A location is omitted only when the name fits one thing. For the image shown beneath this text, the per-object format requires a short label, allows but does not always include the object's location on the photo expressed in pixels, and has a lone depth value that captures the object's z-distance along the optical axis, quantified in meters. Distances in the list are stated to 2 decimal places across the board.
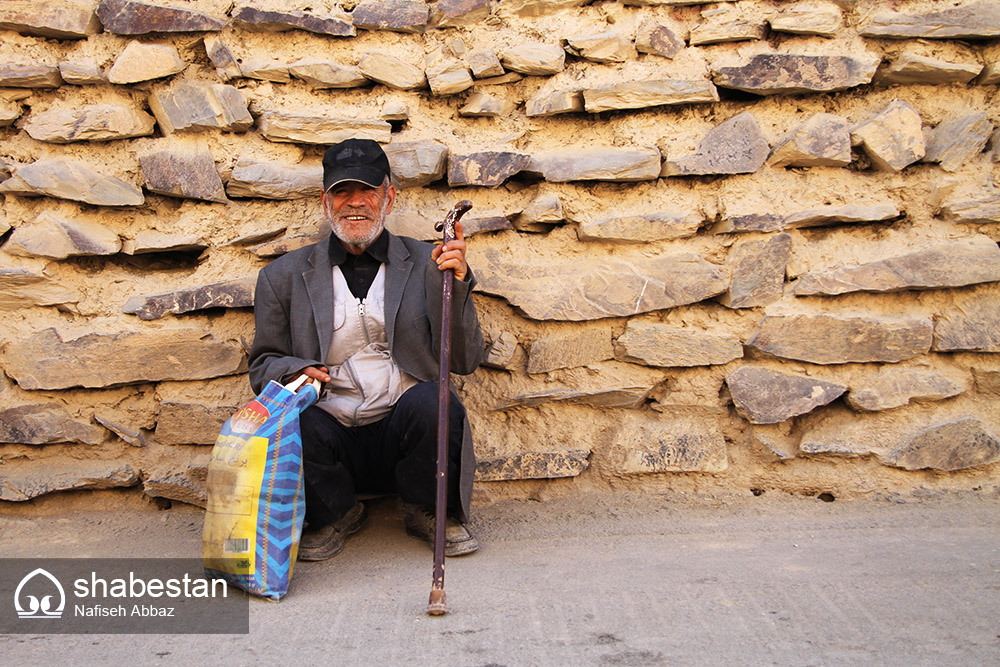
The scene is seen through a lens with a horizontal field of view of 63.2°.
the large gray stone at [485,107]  3.12
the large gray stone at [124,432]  3.00
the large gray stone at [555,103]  3.06
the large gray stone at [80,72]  2.98
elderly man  2.65
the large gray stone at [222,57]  3.04
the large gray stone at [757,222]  3.01
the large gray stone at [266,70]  3.05
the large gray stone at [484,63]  3.07
